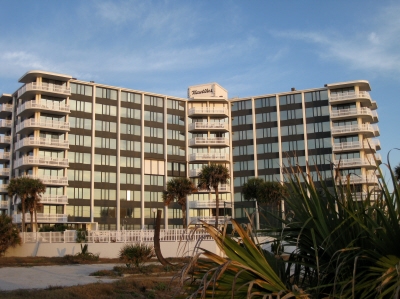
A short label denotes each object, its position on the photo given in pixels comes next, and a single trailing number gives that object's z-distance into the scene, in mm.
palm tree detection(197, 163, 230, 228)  73062
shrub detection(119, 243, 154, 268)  30078
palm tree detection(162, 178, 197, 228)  73062
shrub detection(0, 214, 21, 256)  43125
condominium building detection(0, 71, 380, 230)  81500
